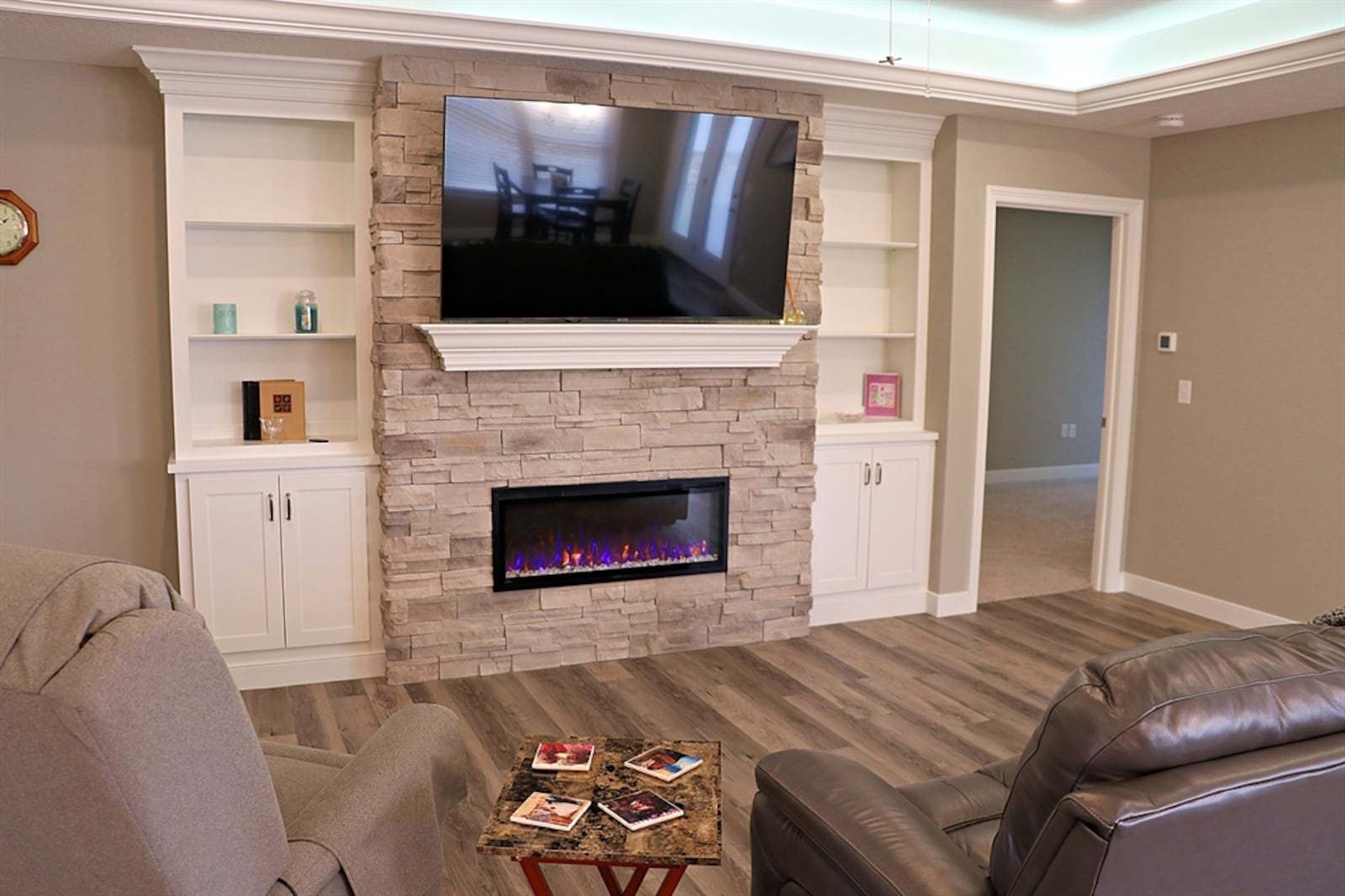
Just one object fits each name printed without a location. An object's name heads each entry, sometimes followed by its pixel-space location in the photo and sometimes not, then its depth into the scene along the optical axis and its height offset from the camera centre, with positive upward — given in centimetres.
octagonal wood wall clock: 397 +44
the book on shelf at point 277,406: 424 -22
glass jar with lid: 417 +15
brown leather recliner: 136 -55
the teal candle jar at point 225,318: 411 +13
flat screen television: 386 +56
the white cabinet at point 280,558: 397 -79
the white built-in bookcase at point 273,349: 394 +1
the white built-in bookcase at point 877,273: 504 +44
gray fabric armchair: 124 -49
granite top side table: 185 -86
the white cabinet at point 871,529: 493 -79
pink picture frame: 523 -16
